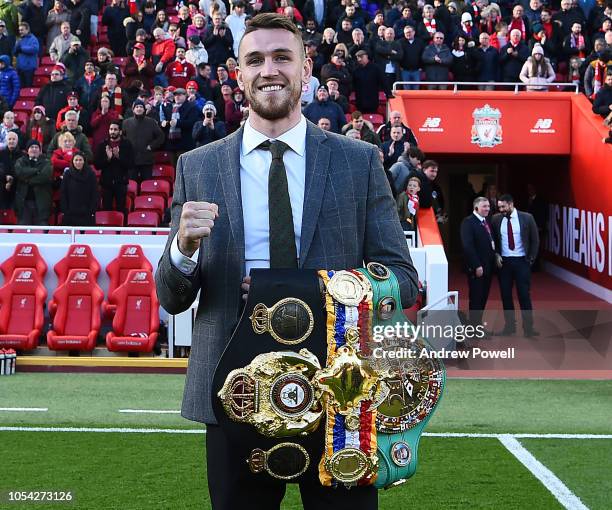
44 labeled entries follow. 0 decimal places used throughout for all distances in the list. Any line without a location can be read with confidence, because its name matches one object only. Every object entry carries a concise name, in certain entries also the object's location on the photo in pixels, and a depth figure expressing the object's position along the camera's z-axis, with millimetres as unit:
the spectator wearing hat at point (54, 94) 16578
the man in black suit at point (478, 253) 13133
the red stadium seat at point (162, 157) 16406
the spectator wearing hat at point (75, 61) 17750
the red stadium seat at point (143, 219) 14609
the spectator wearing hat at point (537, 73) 18266
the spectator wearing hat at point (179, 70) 17219
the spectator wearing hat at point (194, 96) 15859
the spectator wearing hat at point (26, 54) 18547
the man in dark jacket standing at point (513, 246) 13375
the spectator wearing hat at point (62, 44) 18281
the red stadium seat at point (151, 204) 15031
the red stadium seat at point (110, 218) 14672
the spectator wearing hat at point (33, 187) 14508
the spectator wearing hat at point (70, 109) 15859
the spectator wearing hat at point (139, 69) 17312
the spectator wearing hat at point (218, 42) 17578
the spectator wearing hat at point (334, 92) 15852
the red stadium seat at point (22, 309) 12258
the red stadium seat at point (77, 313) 12195
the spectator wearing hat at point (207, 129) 15086
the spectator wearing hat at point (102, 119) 15734
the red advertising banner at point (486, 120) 18578
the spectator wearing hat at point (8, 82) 17672
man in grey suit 2789
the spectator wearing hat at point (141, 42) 17781
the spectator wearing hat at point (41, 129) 15656
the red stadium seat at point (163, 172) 16047
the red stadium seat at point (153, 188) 15352
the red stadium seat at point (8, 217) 15050
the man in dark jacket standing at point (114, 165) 14867
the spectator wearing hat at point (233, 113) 15820
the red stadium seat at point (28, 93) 18234
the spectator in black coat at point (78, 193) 14133
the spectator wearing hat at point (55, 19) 19297
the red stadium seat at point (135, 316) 12062
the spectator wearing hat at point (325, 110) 14867
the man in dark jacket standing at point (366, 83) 17234
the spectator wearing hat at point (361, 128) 13516
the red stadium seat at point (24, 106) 17688
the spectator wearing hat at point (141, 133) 15336
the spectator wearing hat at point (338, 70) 16641
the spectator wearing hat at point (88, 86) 16641
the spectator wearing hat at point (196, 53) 17672
